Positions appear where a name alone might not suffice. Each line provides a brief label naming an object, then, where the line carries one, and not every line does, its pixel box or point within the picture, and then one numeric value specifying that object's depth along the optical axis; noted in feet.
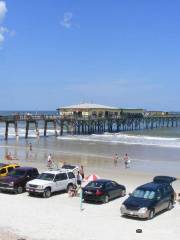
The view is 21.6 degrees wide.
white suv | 70.03
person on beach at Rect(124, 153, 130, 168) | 116.57
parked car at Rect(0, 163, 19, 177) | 83.91
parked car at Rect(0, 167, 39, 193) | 73.15
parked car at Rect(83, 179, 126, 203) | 65.46
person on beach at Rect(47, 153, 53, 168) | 111.52
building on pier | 266.57
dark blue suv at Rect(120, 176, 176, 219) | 56.54
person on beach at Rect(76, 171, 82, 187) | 78.47
